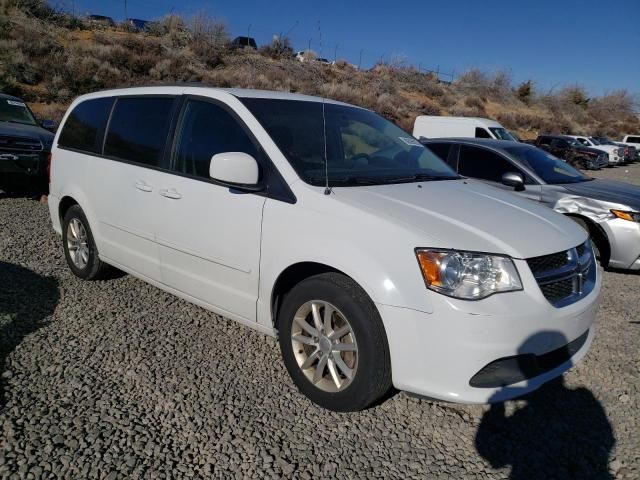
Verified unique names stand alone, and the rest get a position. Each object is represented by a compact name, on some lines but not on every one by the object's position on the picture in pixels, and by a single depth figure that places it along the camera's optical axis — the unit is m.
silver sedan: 5.75
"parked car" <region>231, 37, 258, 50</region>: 33.91
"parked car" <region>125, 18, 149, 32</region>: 31.43
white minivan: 2.37
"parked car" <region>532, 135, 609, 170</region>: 24.06
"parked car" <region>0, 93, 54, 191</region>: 7.80
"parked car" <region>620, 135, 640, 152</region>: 34.62
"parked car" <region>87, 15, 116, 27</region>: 30.97
